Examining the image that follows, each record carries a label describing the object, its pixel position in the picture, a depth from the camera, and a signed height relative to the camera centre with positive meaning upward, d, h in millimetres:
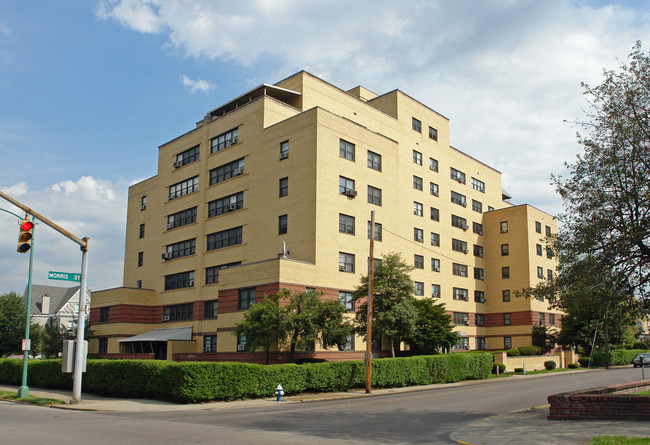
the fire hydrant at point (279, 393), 25922 -3308
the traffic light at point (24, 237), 19812 +2848
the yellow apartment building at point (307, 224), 40531 +8452
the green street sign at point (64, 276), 23594 +1804
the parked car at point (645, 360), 55094 -3752
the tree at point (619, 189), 16219 +3916
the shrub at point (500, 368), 48450 -3978
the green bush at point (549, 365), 54031 -4112
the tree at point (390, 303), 35562 +1134
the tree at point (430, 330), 39594 -645
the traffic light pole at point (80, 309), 23547 +419
